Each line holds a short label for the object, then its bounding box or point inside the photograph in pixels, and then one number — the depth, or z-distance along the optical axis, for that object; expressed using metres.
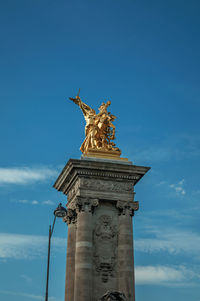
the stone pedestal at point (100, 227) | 24.12
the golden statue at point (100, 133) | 27.33
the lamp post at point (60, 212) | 21.34
